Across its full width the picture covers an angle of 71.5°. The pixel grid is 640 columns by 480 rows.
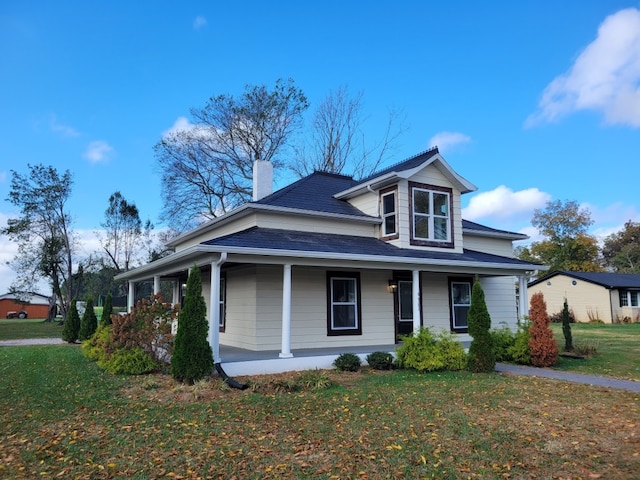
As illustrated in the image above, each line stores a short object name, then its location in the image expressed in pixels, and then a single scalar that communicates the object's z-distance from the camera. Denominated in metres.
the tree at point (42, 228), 32.62
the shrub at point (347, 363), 10.30
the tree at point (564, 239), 47.72
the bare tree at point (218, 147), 29.27
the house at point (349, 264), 11.26
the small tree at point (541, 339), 11.19
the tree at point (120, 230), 38.00
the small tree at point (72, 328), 18.30
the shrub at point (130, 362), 9.84
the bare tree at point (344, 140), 29.20
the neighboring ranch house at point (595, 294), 32.44
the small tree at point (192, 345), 8.25
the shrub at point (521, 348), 11.56
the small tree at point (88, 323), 17.12
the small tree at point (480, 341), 10.08
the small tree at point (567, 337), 13.98
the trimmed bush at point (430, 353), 10.30
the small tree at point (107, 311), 14.98
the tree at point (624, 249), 57.81
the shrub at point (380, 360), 10.59
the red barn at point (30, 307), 55.34
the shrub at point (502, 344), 11.98
